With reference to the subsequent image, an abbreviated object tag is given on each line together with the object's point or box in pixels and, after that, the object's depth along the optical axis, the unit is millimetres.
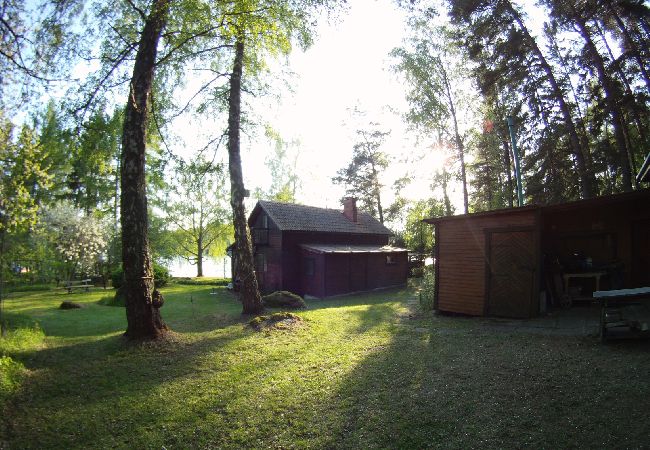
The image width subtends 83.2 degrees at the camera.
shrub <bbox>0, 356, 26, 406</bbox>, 5550
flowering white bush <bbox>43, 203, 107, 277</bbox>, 24062
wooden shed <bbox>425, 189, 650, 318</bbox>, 9555
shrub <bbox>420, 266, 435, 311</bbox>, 12727
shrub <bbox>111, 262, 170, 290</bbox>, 22034
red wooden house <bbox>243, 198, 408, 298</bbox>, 20328
